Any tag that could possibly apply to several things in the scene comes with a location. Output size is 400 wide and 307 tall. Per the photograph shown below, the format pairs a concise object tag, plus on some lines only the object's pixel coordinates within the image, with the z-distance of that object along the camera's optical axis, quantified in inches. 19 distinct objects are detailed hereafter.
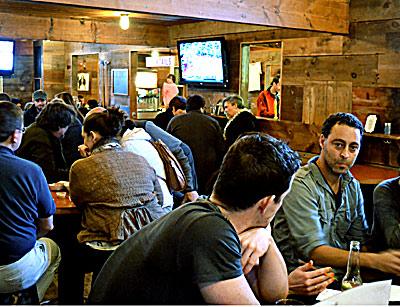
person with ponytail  111.1
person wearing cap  251.9
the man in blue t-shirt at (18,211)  99.0
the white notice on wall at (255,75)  372.5
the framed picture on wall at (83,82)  442.3
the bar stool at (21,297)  105.1
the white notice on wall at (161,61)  356.5
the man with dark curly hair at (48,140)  156.2
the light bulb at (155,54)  376.8
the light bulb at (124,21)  251.1
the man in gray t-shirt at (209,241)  49.9
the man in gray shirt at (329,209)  86.9
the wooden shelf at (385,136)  182.8
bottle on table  69.9
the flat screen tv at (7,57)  344.5
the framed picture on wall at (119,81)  374.3
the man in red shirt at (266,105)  269.1
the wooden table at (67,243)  126.4
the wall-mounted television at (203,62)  273.9
